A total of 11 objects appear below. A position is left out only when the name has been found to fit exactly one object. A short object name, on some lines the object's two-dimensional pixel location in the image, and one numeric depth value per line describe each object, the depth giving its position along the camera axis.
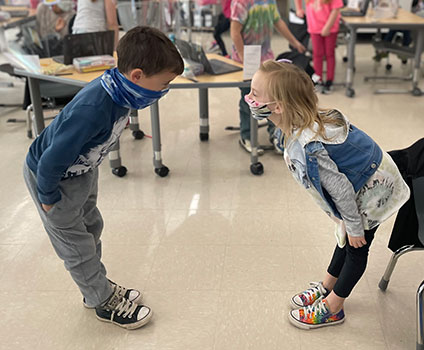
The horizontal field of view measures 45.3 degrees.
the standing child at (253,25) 3.17
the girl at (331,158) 1.53
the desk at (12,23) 4.31
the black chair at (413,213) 1.74
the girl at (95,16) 3.66
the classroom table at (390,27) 4.57
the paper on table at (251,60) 2.88
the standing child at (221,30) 5.86
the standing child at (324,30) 4.60
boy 1.50
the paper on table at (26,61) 3.19
